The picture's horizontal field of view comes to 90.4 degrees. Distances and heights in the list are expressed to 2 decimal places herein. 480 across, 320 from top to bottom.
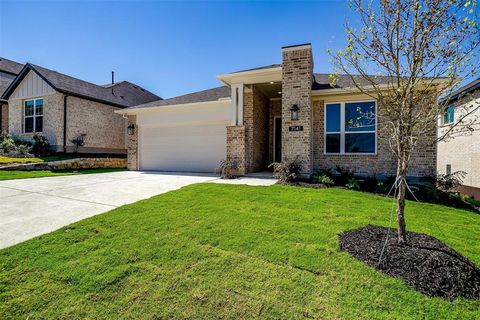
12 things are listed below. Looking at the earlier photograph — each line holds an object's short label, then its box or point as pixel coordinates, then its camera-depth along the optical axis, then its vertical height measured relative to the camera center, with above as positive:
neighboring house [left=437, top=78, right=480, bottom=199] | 9.55 +0.19
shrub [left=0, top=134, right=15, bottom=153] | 14.36 +0.70
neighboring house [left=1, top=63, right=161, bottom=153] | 15.16 +3.07
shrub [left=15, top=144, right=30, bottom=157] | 14.06 +0.39
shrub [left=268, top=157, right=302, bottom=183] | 7.98 -0.42
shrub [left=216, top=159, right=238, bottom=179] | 9.21 -0.43
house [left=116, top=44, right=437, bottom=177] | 8.66 +1.36
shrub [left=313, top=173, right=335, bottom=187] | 7.59 -0.68
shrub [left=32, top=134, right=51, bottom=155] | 14.78 +0.60
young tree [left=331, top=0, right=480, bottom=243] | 3.05 +1.47
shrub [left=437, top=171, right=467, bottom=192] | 7.21 -0.71
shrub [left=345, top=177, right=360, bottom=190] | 7.17 -0.77
